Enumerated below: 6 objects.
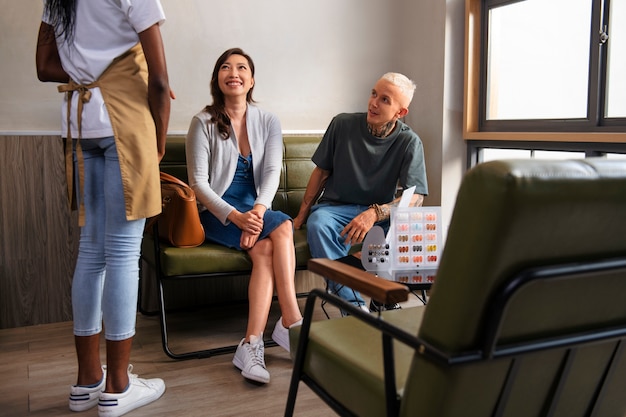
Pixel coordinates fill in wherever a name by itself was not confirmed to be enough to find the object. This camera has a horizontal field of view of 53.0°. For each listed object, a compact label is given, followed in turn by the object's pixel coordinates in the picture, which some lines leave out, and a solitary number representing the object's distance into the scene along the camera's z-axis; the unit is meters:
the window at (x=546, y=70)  2.99
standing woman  2.03
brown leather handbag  2.74
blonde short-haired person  3.01
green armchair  1.10
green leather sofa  2.80
